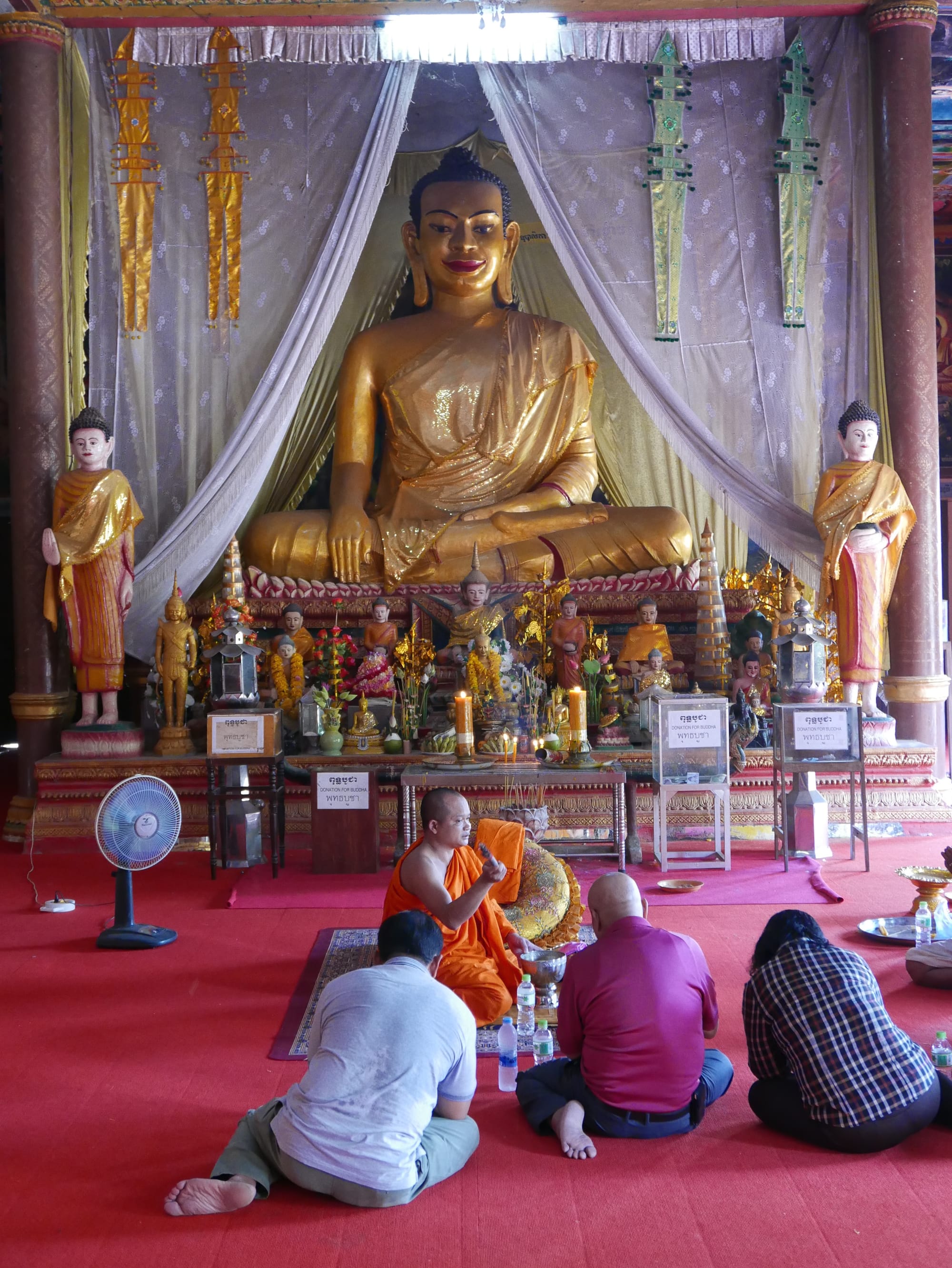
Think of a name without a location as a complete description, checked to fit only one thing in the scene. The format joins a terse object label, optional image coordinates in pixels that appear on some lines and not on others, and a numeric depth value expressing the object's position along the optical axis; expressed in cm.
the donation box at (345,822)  693
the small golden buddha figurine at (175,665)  795
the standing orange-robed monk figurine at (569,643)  846
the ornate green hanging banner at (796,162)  882
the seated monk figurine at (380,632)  873
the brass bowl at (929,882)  558
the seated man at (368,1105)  313
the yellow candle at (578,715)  712
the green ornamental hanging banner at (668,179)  873
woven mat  444
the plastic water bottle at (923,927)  540
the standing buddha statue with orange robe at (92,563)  797
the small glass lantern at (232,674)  744
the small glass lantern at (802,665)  741
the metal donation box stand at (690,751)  696
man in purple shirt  350
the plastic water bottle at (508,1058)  407
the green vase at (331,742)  790
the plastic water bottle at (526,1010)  446
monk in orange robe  452
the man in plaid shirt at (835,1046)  337
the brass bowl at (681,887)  643
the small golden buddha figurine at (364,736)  793
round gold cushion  531
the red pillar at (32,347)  827
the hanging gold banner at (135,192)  880
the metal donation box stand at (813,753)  708
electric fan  561
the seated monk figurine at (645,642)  856
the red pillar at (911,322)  847
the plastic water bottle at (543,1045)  423
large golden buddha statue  980
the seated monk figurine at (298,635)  871
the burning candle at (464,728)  704
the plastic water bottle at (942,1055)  407
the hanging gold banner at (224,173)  893
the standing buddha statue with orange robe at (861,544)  812
